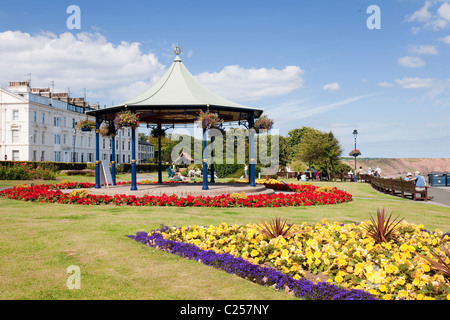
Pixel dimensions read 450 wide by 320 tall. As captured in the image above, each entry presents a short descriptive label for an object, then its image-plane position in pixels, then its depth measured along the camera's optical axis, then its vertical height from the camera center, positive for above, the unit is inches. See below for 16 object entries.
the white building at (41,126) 2279.8 +227.4
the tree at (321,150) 1781.5 +49.4
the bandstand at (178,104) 621.0 +98.4
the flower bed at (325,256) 178.5 -60.3
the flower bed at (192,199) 533.0 -61.3
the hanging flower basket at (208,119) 598.5 +67.8
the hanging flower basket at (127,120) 603.2 +67.3
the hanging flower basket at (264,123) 696.4 +71.4
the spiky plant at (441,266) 184.5 -55.7
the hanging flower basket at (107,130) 738.8 +62.0
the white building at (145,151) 4125.0 +106.5
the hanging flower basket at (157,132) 871.7 +67.4
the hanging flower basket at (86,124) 740.6 +73.6
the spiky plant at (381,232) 260.7 -52.9
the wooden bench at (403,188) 708.0 -59.8
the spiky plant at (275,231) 260.5 -52.5
